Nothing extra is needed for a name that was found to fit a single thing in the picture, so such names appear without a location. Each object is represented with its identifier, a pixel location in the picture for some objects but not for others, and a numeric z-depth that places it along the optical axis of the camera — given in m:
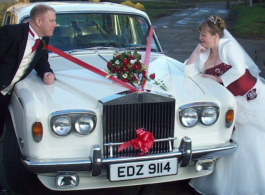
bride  3.44
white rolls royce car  2.90
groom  3.37
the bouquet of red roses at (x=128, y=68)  3.37
